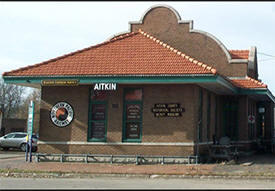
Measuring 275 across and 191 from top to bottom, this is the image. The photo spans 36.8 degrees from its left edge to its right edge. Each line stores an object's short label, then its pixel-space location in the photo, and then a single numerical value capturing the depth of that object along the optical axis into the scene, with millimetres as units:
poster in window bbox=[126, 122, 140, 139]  19562
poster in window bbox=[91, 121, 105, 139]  19844
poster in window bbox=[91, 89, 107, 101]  19969
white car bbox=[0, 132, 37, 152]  32744
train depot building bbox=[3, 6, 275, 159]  18906
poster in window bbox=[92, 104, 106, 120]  19953
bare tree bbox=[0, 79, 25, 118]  65625
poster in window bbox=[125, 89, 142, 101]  19719
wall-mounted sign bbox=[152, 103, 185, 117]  19109
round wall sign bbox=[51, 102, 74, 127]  20062
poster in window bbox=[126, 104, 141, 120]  19625
